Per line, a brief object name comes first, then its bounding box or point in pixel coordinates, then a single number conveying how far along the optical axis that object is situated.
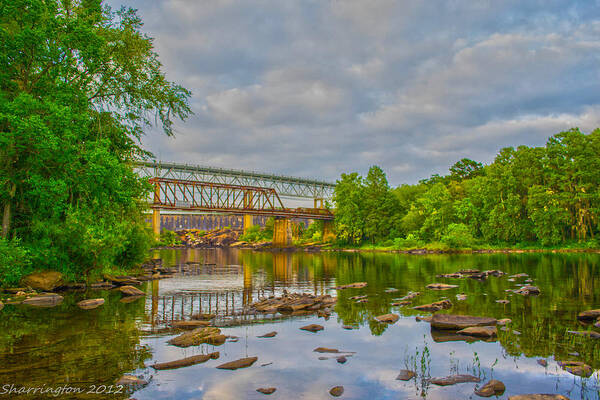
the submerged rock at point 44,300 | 20.98
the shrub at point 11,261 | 21.62
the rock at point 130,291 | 25.12
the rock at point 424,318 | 16.06
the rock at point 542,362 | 10.19
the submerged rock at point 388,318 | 15.91
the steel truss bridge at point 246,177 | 141.62
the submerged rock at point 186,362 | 10.42
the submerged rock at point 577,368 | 9.39
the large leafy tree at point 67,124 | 23.78
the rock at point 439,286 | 25.36
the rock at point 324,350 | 12.02
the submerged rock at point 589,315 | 14.91
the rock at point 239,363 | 10.49
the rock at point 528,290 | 21.73
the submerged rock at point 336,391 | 8.69
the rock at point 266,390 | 8.84
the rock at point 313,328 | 14.87
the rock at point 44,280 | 25.22
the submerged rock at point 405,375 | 9.66
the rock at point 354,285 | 27.37
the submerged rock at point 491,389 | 8.54
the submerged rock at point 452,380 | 9.24
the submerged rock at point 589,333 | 12.56
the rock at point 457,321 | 14.22
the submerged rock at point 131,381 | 9.07
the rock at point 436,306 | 18.12
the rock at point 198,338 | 12.71
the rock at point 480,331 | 13.12
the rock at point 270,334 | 13.98
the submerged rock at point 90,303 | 19.81
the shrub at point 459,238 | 74.14
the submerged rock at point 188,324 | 15.34
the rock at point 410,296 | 21.57
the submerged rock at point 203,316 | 17.08
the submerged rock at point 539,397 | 7.75
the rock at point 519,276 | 29.99
